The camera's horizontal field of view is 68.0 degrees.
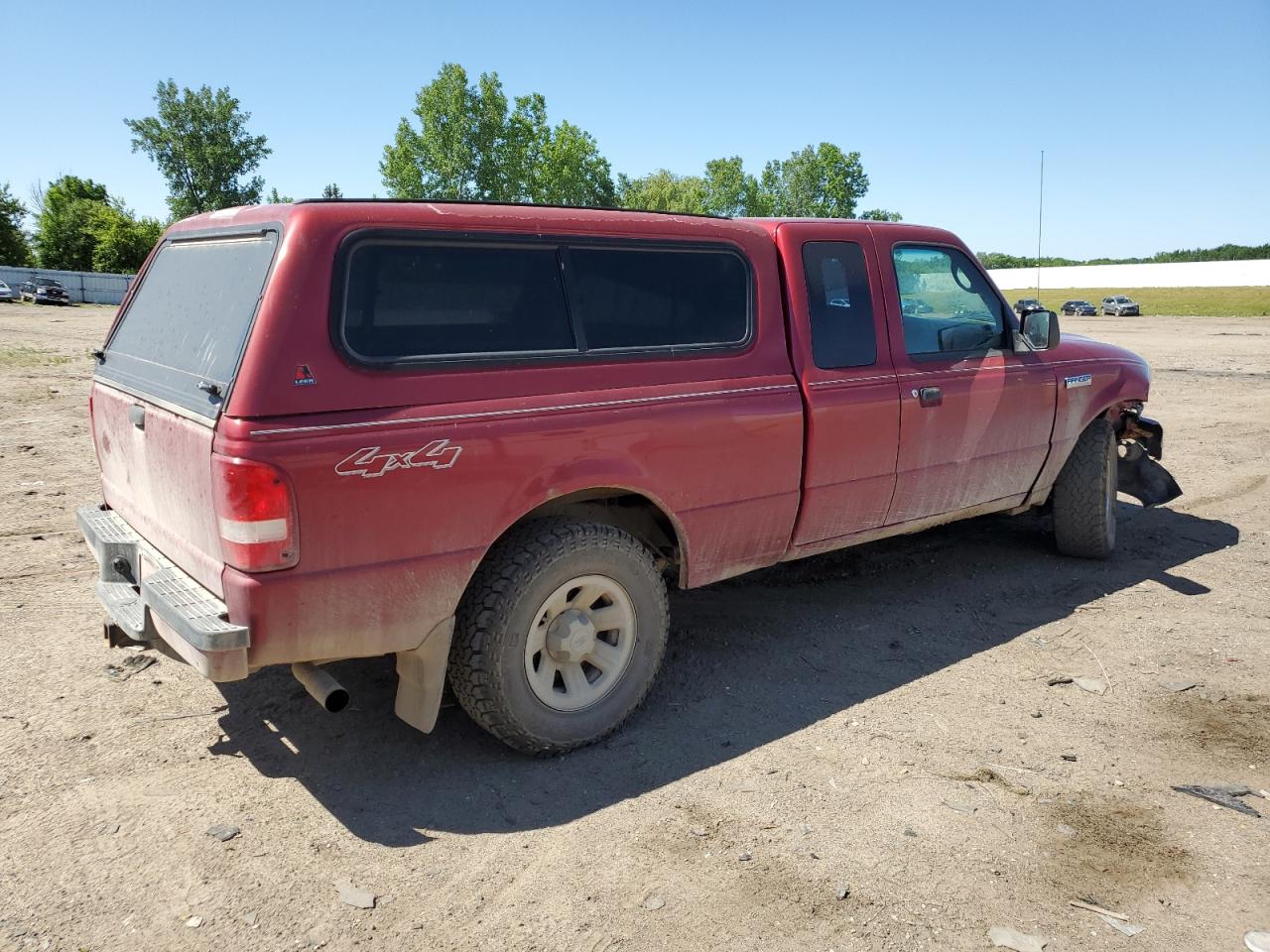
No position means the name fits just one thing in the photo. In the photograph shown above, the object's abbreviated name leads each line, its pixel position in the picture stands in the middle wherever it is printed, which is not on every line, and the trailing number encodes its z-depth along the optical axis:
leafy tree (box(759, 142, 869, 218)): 90.62
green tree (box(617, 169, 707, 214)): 97.69
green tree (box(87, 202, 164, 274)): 57.88
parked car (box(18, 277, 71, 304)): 42.84
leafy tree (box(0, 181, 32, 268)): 56.28
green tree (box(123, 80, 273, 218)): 77.12
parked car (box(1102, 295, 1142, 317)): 49.31
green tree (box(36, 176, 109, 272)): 59.66
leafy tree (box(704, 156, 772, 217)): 94.94
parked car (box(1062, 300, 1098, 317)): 53.78
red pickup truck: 3.04
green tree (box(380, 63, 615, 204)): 81.50
